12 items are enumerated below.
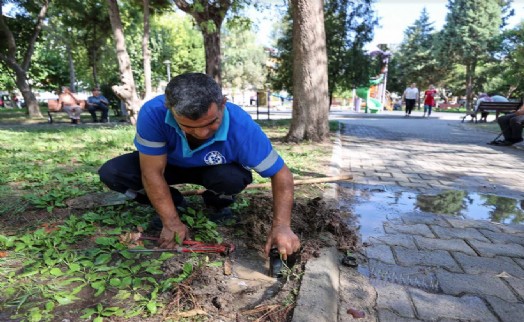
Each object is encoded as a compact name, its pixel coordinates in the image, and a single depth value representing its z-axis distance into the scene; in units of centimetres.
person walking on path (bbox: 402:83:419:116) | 1643
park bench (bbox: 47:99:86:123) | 1384
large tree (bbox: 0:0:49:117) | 1444
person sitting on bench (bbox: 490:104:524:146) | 692
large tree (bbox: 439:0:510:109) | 3302
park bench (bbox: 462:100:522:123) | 1169
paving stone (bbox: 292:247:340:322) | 164
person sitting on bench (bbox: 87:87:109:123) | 1326
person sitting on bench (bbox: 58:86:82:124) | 1240
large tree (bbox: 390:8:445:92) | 3891
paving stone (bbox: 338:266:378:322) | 178
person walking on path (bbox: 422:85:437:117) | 1696
